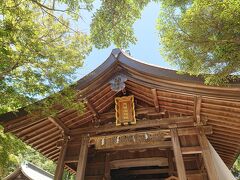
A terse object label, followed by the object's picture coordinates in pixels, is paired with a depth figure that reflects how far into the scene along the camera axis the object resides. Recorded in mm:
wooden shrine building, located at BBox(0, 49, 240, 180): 5688
